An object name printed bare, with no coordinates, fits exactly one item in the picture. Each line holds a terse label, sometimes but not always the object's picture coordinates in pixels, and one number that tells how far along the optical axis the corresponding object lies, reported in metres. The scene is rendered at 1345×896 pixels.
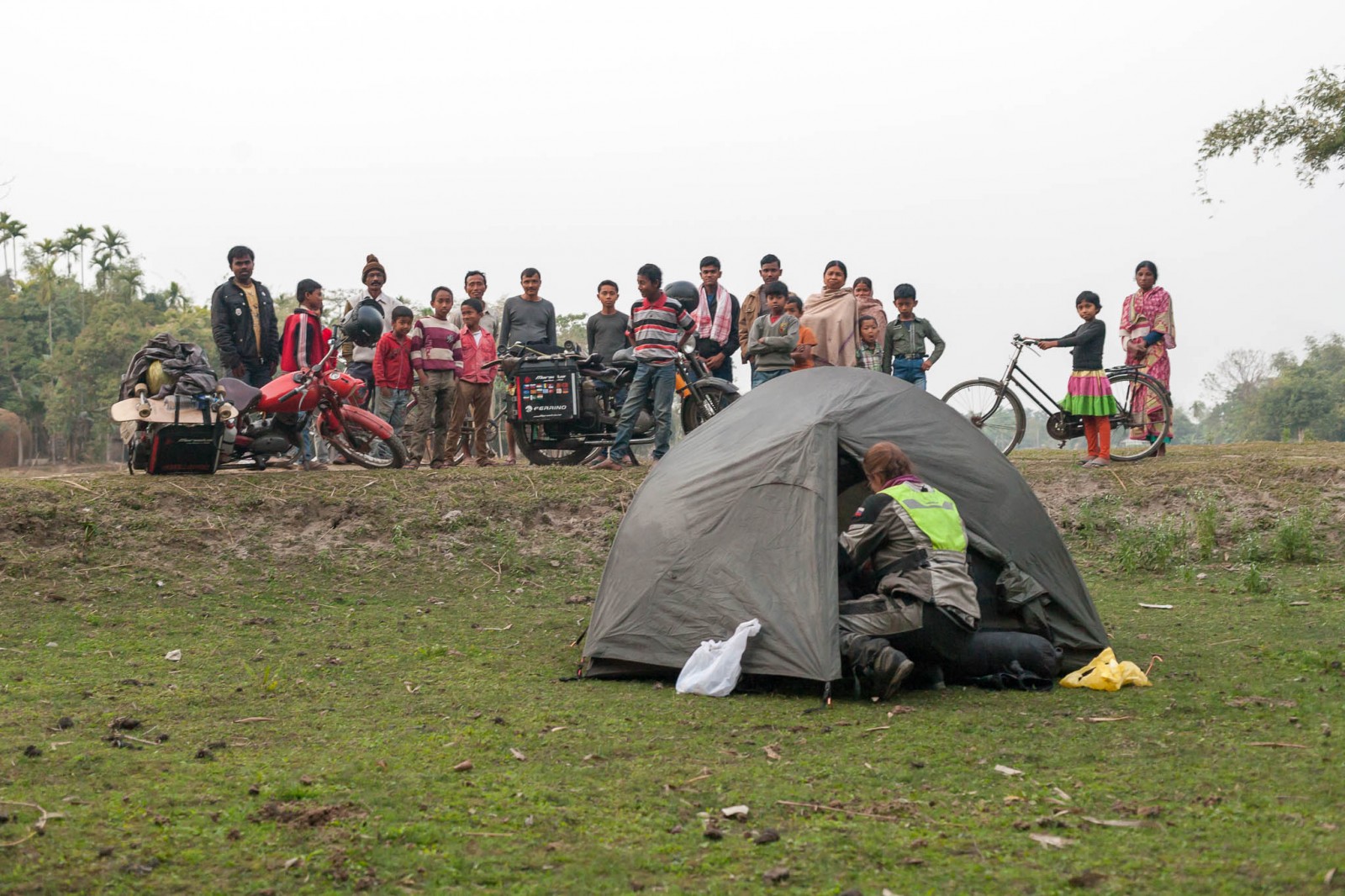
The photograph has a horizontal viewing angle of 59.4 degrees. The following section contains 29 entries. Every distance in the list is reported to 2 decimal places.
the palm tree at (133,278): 54.75
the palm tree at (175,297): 59.59
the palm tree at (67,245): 55.12
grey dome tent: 5.98
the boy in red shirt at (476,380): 11.73
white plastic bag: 5.82
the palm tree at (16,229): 53.84
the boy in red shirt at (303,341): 11.30
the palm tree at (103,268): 55.66
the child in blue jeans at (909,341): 12.30
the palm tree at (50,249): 54.55
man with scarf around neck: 12.09
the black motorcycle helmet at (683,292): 11.92
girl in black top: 11.20
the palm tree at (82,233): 55.25
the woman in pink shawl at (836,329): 11.58
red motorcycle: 10.32
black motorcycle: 11.49
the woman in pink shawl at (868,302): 12.62
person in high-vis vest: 5.72
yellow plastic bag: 5.97
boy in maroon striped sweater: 11.43
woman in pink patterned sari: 12.59
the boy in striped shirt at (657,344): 10.64
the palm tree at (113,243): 56.00
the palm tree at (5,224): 53.34
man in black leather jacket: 11.11
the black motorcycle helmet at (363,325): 10.91
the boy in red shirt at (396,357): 11.54
